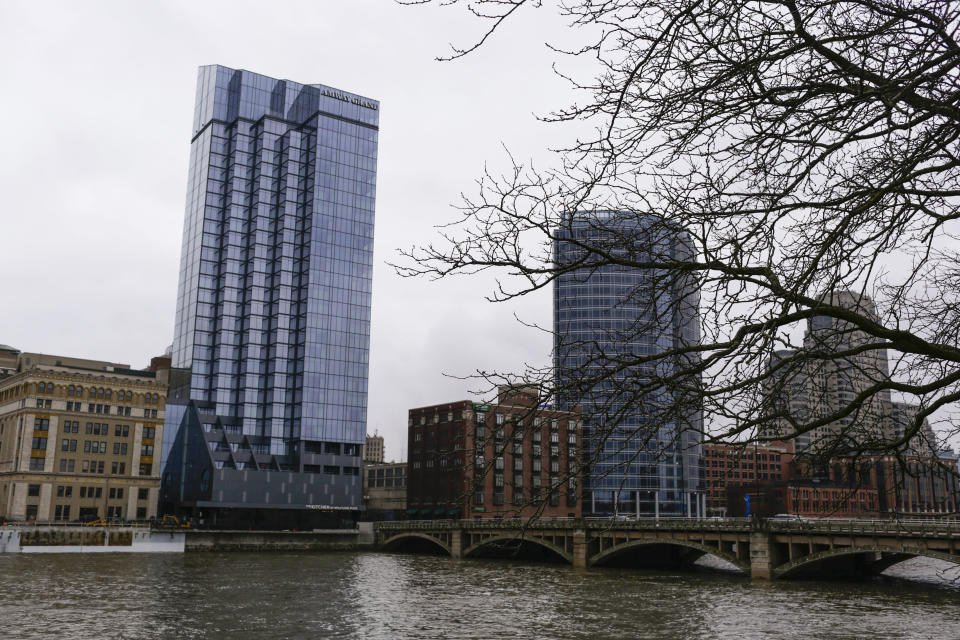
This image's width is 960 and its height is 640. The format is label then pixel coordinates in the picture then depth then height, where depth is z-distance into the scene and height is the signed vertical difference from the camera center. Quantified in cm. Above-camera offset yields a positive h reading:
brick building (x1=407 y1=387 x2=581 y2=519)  13062 +175
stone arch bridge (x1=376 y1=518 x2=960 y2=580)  5922 -461
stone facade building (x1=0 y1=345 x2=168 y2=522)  11500 +526
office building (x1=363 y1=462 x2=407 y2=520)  15775 -246
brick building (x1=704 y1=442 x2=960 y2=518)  15900 -76
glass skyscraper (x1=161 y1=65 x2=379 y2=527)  13150 +2886
